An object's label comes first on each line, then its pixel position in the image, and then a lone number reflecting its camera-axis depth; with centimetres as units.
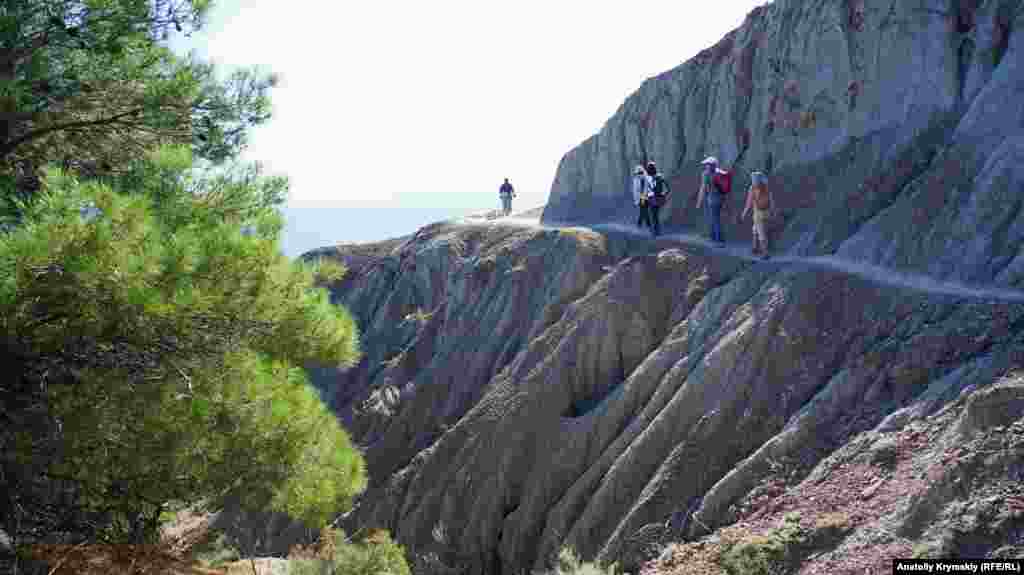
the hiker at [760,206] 1791
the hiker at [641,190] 2281
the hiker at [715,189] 1983
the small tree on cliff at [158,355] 687
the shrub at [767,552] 991
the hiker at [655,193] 2219
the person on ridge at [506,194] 3941
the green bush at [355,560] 1078
